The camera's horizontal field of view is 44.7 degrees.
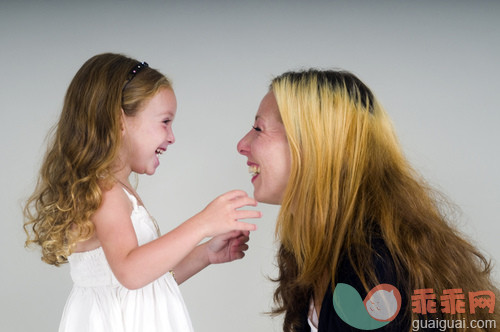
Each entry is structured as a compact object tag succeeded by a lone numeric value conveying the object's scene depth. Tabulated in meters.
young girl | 1.75
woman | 1.59
